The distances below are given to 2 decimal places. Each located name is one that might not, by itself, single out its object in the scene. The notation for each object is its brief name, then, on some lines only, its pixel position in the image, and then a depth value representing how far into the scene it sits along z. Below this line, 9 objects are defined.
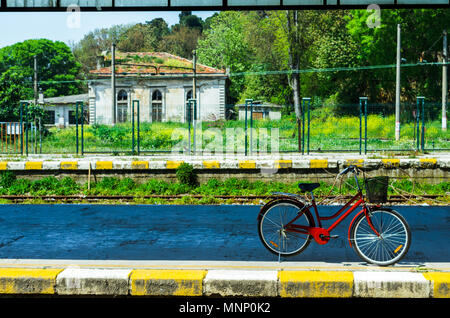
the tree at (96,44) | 78.31
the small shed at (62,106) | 61.66
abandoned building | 49.22
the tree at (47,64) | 76.19
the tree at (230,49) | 66.50
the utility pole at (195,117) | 19.60
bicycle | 6.82
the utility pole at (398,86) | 21.02
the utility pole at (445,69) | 37.59
